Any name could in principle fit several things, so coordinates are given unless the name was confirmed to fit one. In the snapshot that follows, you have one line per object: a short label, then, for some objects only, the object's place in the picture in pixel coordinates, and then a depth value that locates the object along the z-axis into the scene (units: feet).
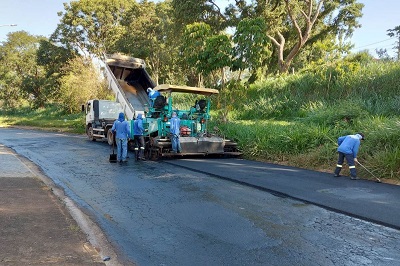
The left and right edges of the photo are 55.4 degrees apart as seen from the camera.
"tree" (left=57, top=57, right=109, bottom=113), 105.70
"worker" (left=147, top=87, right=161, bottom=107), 43.68
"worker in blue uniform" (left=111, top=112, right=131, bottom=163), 40.19
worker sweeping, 31.32
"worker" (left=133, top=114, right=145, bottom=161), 42.09
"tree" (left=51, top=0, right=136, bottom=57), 120.06
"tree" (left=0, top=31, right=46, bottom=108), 167.73
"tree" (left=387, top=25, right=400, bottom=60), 151.83
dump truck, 41.39
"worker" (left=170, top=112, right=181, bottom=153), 39.86
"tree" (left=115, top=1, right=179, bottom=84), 110.32
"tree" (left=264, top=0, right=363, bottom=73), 84.48
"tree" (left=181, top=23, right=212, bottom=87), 56.95
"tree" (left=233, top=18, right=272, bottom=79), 53.36
